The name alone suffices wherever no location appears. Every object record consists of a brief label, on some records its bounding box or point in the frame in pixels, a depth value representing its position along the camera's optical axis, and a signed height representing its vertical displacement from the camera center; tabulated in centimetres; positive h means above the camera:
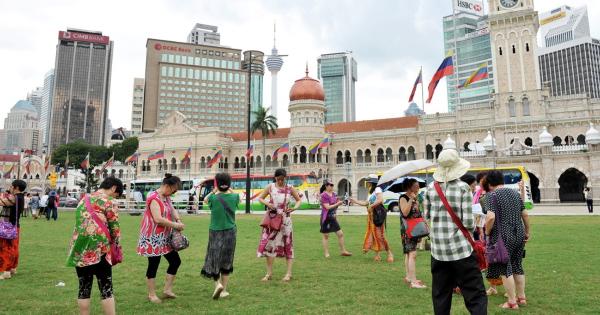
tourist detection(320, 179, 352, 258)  843 -44
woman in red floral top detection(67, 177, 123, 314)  396 -50
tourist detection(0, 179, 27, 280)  651 -39
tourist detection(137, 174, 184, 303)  511 -52
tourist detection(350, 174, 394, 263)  810 -81
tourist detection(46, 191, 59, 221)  1977 -37
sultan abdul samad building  3303 +604
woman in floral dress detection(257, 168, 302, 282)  634 -56
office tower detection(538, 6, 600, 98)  10494 +3684
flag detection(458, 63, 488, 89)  2766 +842
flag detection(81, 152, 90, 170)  3680 +315
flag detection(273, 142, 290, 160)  3800 +450
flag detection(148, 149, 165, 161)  4113 +431
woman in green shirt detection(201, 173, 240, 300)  538 -54
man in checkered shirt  347 -46
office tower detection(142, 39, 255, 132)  10475 +3081
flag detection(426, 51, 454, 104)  2489 +781
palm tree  4284 +827
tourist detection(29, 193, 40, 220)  2192 -37
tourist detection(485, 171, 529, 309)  477 -41
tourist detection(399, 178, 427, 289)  561 -33
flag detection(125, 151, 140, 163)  3966 +386
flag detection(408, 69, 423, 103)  2661 +725
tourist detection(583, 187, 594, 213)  2120 -39
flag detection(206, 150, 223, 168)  3946 +374
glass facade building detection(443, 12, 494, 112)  9806 +3752
